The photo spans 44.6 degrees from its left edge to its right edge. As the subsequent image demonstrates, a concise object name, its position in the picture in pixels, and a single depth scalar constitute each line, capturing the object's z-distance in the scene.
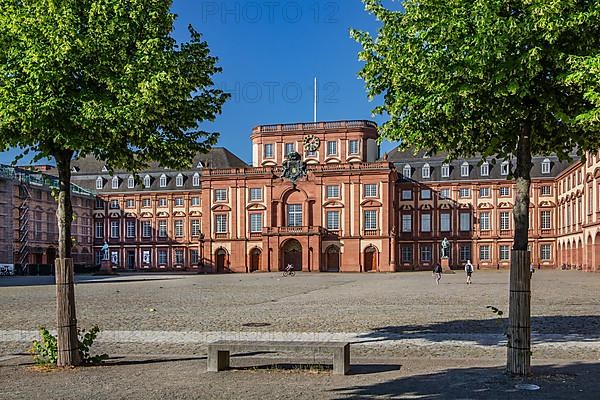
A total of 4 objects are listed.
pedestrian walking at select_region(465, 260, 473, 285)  42.69
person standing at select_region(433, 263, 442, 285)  44.88
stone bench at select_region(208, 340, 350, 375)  11.20
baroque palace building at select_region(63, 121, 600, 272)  81.12
